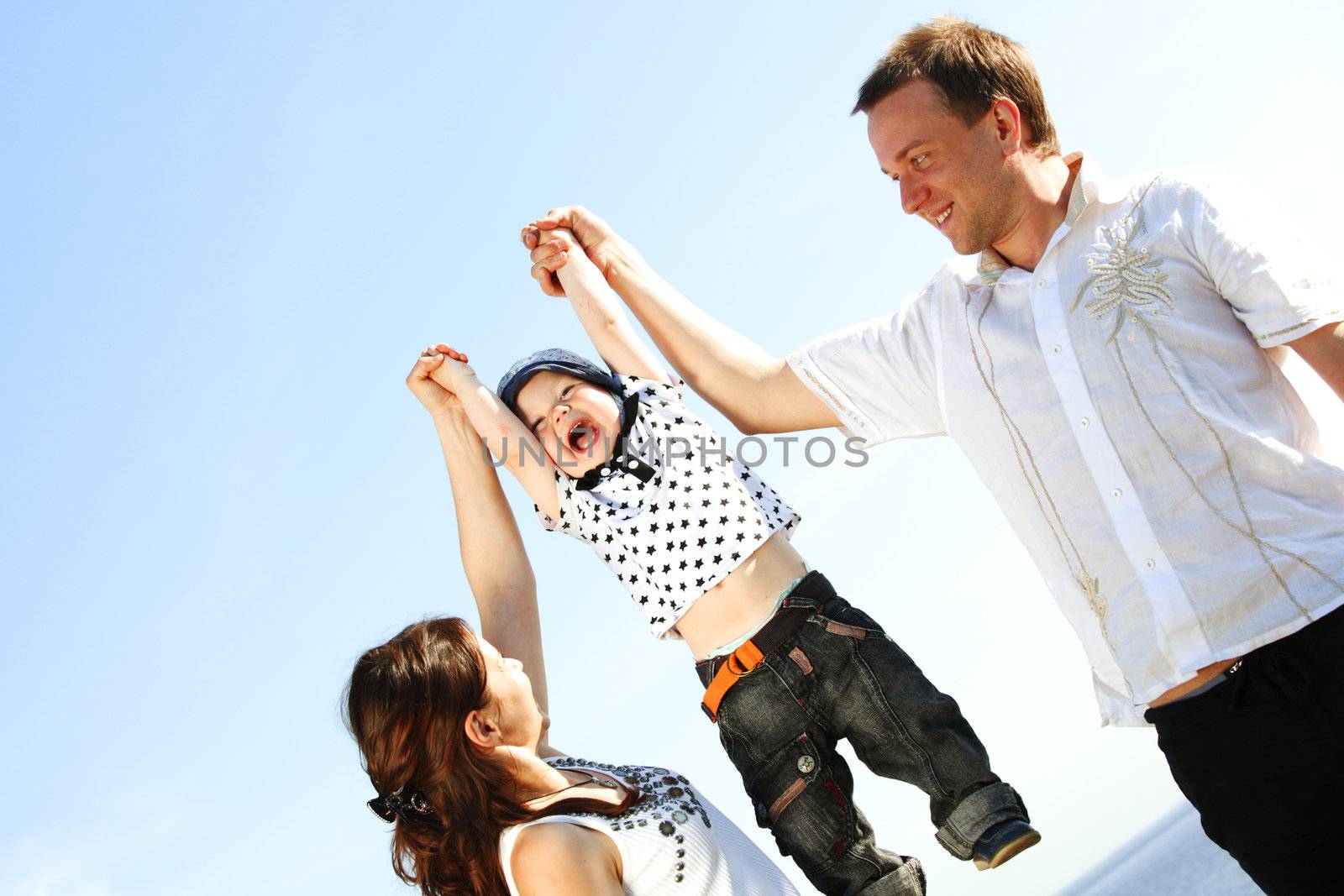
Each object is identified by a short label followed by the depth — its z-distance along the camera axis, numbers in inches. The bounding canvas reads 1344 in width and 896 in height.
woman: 105.1
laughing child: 117.2
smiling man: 93.0
